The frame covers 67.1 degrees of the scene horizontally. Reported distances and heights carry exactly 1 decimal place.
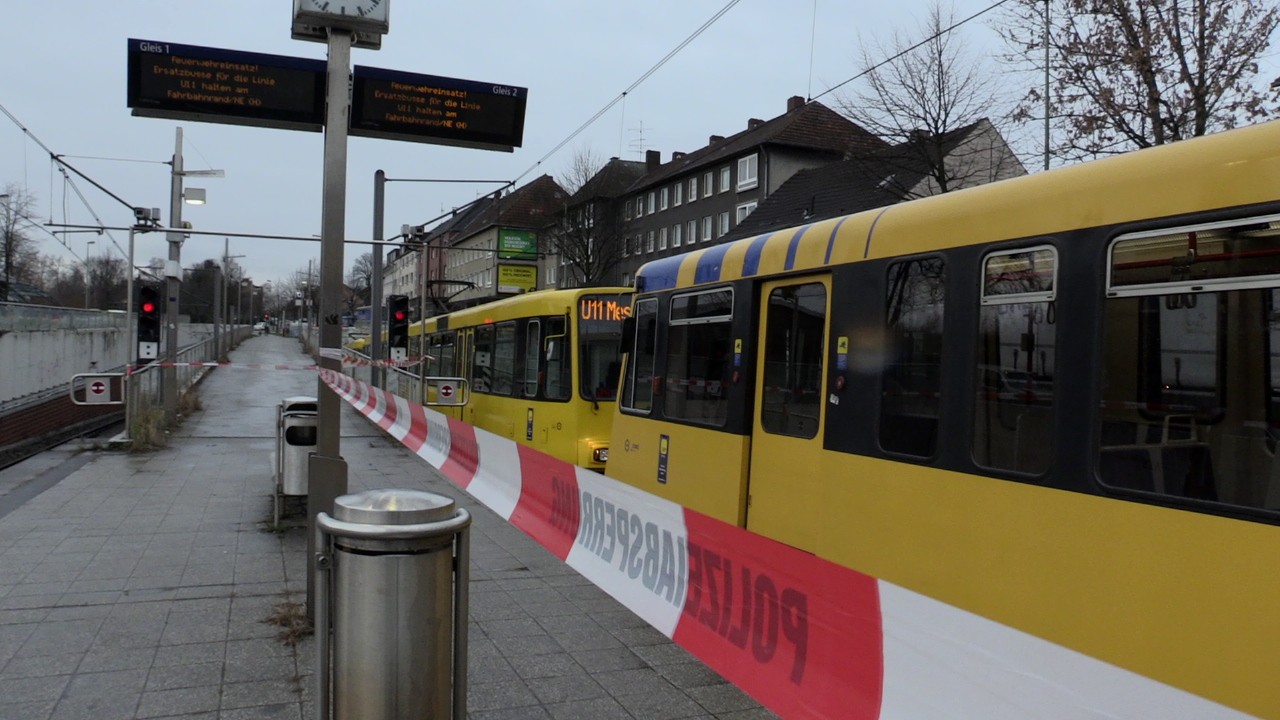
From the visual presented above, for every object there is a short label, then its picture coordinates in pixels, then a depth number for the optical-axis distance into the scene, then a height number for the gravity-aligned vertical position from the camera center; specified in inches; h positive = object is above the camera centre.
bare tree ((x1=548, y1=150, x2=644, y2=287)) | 1984.5 +250.1
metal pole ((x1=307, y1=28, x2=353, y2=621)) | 221.3 +27.1
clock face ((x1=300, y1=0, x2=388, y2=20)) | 217.0 +75.8
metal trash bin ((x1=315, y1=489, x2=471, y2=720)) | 124.4 -34.3
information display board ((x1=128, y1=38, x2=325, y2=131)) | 227.1 +60.2
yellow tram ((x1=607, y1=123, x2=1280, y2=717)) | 132.9 -8.3
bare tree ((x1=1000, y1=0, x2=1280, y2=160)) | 497.0 +158.8
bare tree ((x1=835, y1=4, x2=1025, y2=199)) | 903.7 +224.0
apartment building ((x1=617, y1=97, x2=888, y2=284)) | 1854.1 +354.4
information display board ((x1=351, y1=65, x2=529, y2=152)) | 238.8 +61.2
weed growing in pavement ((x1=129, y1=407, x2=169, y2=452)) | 594.2 -59.9
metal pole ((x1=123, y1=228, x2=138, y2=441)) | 547.6 -29.7
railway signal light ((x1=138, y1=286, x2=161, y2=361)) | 585.3 +8.8
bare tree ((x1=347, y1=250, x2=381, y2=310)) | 3243.1 +271.3
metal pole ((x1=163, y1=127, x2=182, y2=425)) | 693.3 +23.8
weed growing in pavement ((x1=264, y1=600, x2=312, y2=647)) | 216.4 -65.7
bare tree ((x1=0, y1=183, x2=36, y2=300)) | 1482.5 +156.2
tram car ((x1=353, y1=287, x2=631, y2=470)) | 516.7 -12.8
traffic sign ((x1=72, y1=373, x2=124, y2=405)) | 319.3 -18.5
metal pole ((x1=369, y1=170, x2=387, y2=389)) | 856.9 +42.0
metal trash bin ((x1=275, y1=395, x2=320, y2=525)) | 339.3 -38.9
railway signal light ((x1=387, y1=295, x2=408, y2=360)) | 797.9 +19.1
